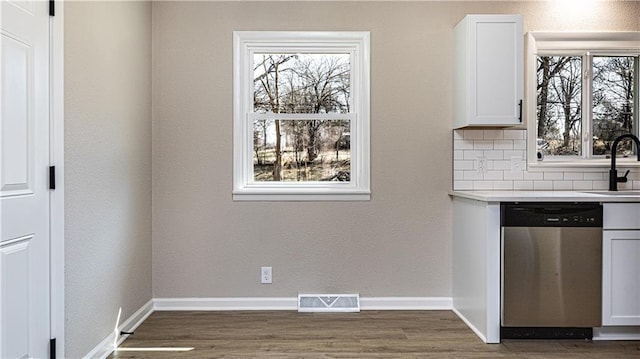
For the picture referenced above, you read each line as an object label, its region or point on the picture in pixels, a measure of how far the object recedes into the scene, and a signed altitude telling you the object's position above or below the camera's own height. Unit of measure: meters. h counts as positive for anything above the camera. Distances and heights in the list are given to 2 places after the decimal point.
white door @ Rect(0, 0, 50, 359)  2.07 -0.02
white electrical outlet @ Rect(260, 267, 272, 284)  3.82 -0.75
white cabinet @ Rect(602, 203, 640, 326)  3.11 -0.55
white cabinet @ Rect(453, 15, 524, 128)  3.44 +0.71
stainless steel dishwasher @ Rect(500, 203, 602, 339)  3.05 -0.54
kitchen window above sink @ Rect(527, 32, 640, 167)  3.88 +0.58
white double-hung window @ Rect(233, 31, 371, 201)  3.86 +0.45
